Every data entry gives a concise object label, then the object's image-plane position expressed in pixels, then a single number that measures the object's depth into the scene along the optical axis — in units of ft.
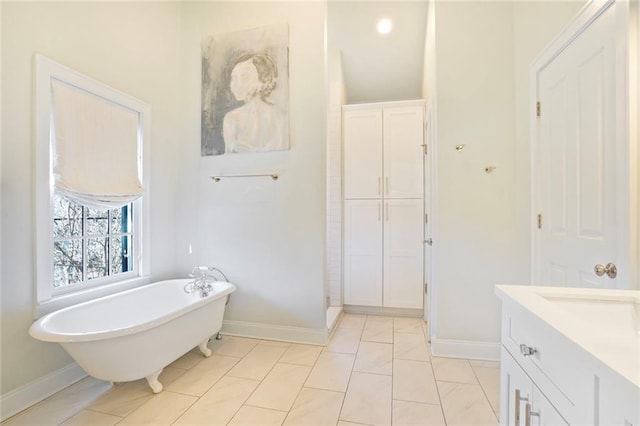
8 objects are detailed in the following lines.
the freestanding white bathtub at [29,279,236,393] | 5.11
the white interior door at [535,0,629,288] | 4.20
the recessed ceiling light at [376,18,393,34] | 10.89
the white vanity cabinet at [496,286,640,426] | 1.74
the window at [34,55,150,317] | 5.90
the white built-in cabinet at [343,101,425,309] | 10.53
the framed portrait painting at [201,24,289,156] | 8.74
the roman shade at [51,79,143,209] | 6.31
